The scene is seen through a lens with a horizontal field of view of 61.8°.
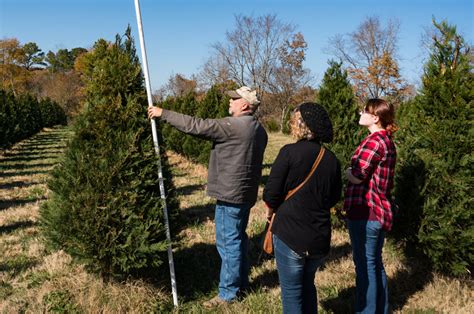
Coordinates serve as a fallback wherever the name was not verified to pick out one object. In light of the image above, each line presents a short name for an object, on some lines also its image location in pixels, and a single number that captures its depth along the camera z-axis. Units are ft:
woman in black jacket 8.82
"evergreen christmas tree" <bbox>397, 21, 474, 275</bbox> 13.19
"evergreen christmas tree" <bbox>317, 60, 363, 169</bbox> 20.81
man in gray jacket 12.07
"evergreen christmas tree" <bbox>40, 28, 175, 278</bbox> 11.71
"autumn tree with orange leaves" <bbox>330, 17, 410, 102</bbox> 119.55
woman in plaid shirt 10.82
